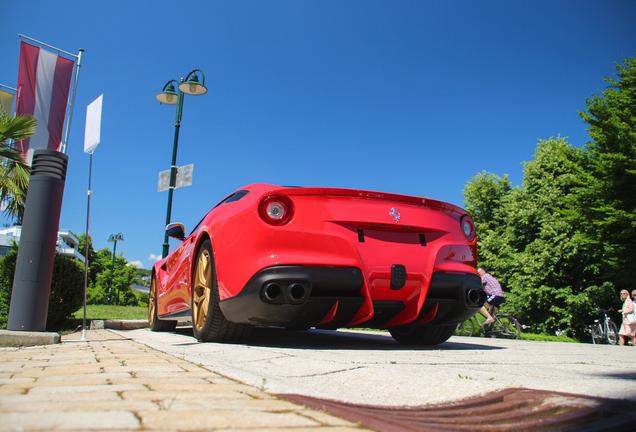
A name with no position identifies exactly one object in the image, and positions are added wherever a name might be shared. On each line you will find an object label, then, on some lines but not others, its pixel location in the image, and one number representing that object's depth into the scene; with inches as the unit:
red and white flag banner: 433.1
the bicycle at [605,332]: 531.5
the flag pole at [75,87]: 400.5
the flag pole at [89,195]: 230.9
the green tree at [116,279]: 1881.3
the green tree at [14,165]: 297.9
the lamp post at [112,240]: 1720.0
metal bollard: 193.9
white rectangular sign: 223.1
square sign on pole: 359.3
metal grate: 53.7
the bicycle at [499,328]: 408.8
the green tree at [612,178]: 628.4
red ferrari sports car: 129.6
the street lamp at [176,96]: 381.7
